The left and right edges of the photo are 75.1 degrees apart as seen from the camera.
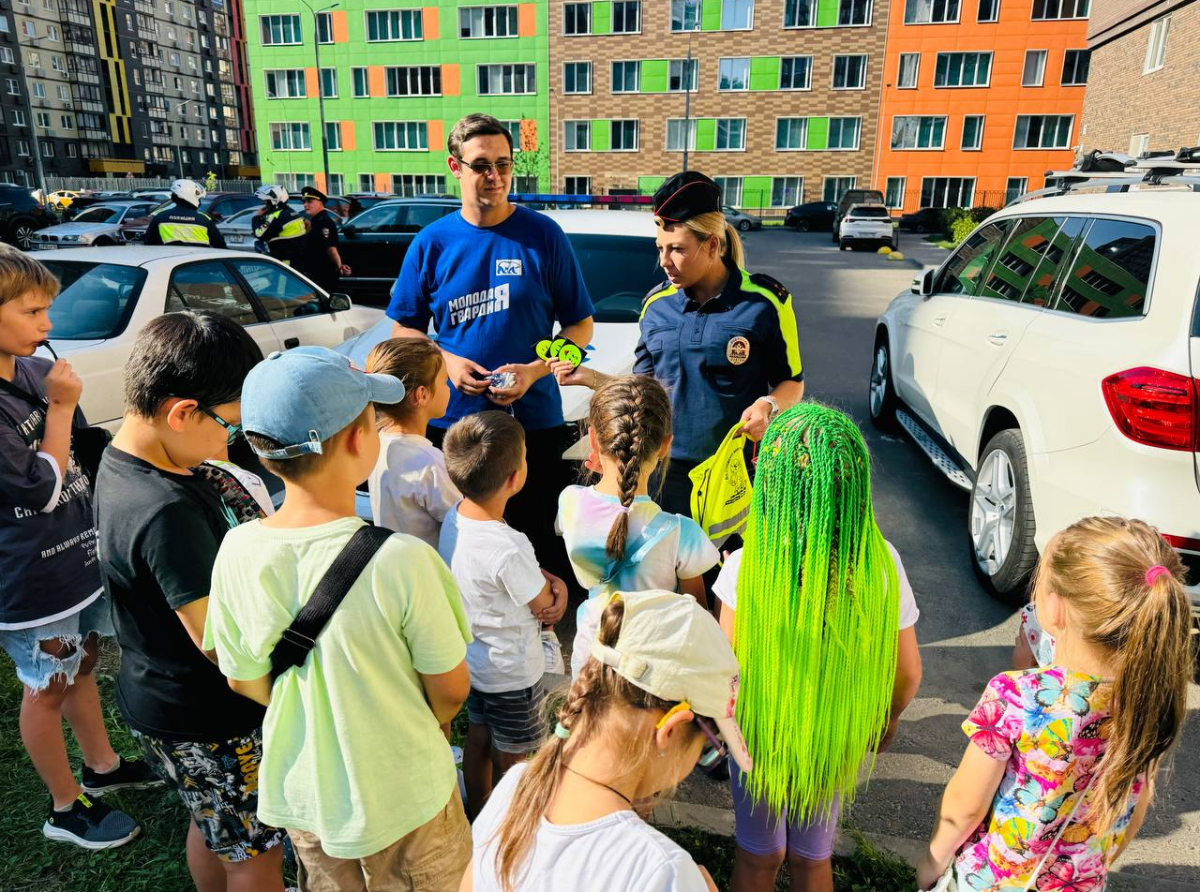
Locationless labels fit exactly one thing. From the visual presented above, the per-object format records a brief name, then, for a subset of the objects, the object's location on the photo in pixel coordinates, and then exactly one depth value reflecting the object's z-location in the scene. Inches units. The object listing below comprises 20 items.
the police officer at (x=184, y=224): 288.9
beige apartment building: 1685.5
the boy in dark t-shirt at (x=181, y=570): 71.7
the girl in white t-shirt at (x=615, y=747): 47.7
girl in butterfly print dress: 62.2
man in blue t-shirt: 123.9
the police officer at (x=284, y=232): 361.1
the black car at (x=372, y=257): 477.4
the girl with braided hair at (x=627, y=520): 84.4
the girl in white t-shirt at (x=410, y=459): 105.6
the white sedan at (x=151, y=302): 191.9
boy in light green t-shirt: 62.7
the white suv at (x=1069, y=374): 119.7
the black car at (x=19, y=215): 862.5
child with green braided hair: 67.2
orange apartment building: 1569.9
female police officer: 112.7
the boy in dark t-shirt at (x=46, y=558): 92.0
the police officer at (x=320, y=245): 366.3
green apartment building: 1823.3
